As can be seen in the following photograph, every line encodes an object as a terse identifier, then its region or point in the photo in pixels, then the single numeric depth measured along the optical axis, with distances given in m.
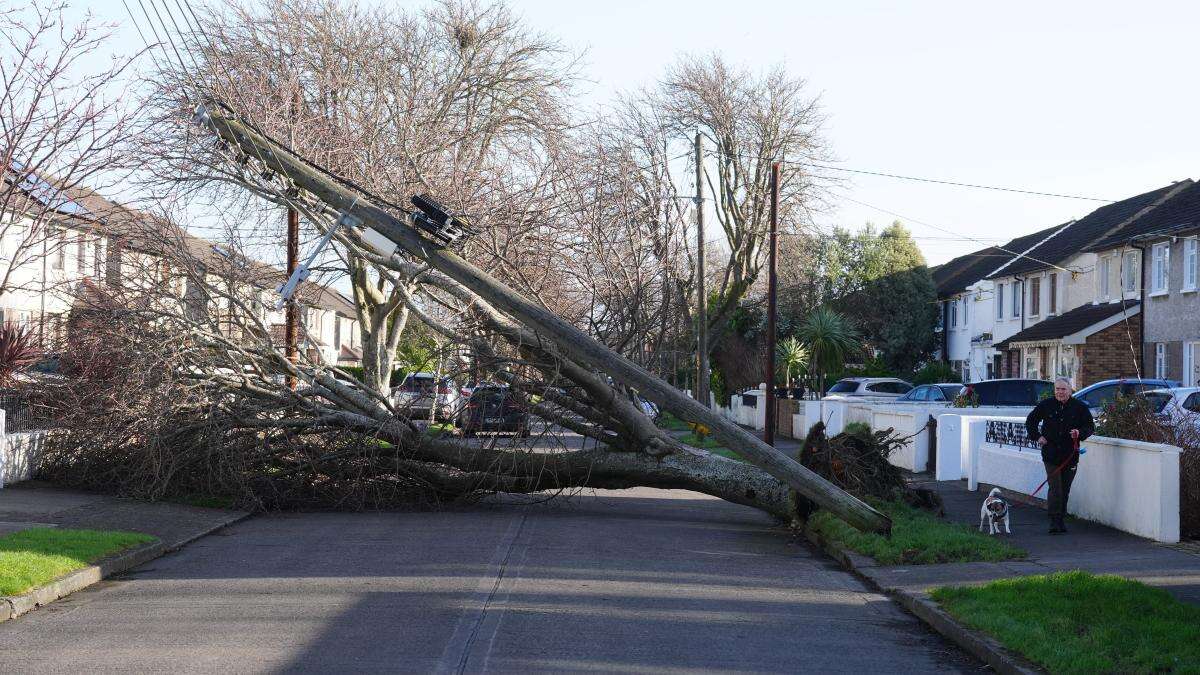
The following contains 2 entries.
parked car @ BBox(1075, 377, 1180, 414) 26.74
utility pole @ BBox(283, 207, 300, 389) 22.80
